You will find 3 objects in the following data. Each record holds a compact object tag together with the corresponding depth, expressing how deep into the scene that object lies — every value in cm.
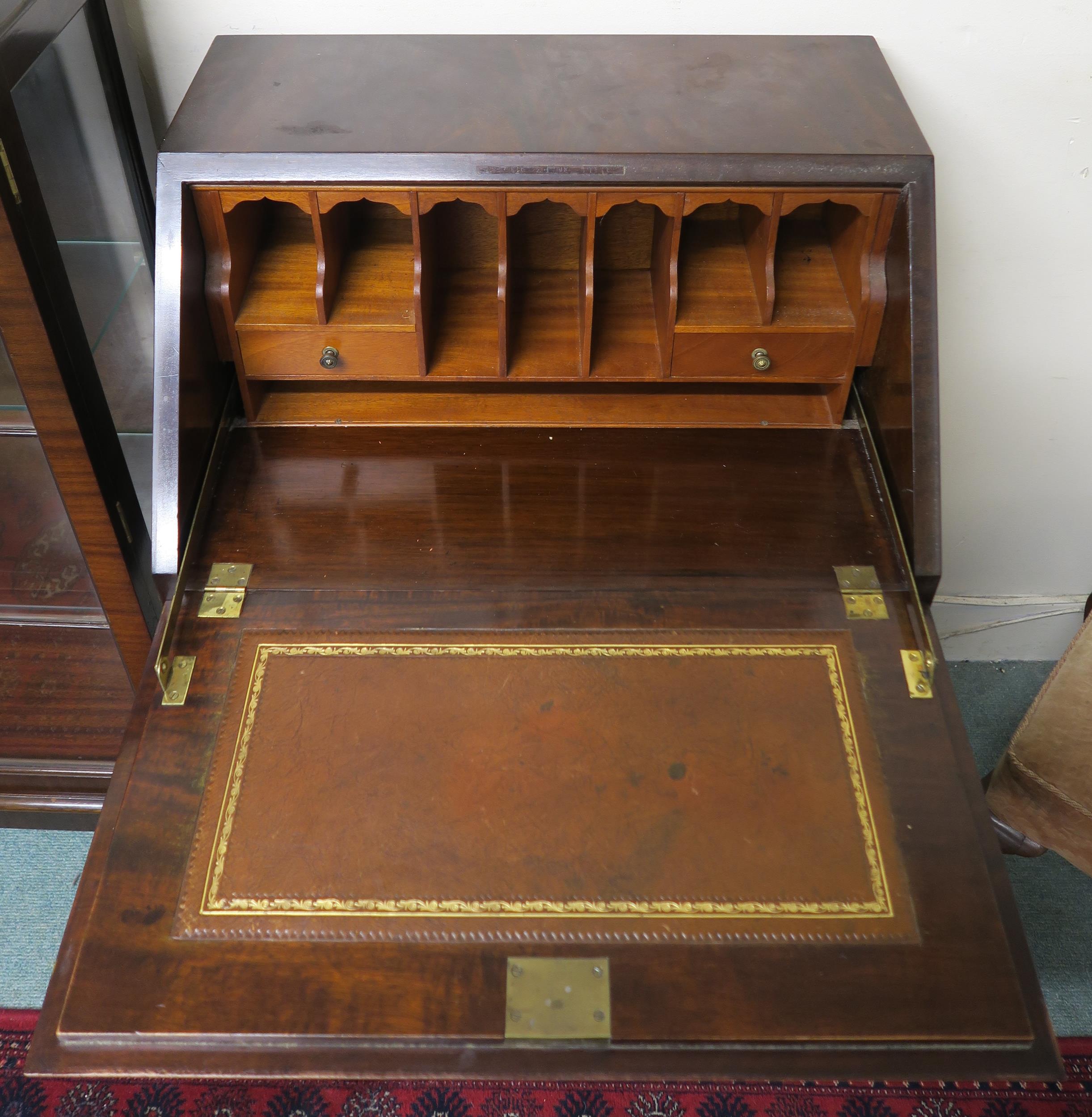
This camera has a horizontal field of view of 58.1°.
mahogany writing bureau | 92
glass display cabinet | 121
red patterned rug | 168
